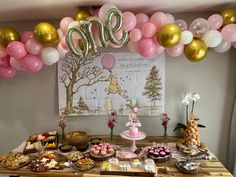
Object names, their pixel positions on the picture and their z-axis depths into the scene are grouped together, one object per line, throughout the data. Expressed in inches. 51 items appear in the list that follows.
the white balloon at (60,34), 75.5
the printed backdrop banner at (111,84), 90.5
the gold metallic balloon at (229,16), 72.9
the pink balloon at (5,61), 81.8
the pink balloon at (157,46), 74.3
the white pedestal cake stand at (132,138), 79.5
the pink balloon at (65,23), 73.5
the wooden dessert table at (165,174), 67.3
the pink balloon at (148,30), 71.8
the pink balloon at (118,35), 71.6
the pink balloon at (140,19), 74.6
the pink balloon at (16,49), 74.7
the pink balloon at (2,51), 78.7
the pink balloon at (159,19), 72.3
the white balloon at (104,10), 68.0
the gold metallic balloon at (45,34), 71.3
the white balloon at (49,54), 75.7
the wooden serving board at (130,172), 66.2
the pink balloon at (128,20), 71.4
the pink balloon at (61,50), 75.5
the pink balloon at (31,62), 77.5
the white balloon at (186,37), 72.4
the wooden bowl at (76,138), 83.6
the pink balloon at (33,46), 74.8
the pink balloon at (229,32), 72.0
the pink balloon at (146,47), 73.2
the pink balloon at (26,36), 78.4
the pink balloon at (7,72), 84.7
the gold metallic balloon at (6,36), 77.0
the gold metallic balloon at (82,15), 72.4
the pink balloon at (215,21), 73.8
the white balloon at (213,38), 73.1
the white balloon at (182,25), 75.8
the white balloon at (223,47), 77.1
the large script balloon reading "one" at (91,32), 67.0
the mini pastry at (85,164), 70.2
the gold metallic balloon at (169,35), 68.2
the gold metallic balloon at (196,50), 72.9
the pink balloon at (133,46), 77.3
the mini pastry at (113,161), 71.4
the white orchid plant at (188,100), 86.2
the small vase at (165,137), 87.2
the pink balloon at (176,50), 75.5
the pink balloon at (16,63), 79.3
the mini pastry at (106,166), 68.2
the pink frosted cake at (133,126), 80.8
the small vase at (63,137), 91.0
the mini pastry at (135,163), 70.4
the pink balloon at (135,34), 73.0
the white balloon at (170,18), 74.8
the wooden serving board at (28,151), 81.7
